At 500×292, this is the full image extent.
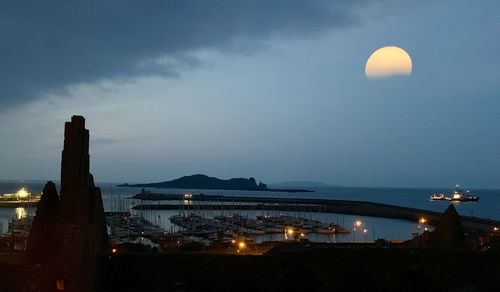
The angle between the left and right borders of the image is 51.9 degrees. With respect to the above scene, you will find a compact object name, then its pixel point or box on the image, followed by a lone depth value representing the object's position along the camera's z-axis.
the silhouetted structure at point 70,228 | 16.00
